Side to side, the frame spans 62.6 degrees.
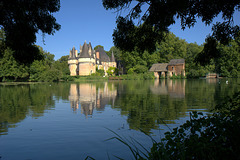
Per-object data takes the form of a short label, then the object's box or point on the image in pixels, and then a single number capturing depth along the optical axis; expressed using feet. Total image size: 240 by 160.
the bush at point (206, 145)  9.41
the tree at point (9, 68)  148.82
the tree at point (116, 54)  339.90
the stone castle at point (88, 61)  234.17
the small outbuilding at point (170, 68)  239.71
